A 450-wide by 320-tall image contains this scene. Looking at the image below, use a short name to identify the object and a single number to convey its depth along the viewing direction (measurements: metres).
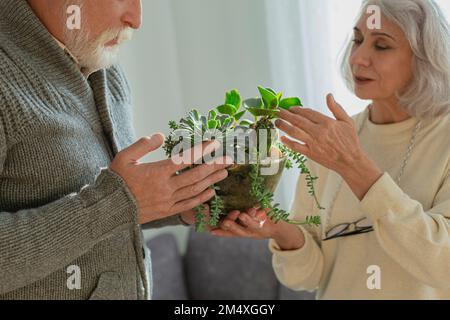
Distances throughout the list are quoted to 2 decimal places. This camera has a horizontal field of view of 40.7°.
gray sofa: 2.56
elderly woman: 1.24
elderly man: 1.08
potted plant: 1.13
